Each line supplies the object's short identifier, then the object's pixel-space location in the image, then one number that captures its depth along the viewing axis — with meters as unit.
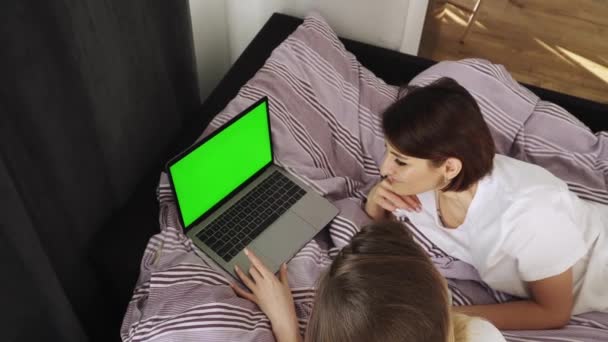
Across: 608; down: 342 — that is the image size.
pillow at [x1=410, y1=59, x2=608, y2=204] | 1.43
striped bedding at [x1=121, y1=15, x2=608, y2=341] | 1.04
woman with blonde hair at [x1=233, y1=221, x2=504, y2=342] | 0.70
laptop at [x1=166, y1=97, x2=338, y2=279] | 1.13
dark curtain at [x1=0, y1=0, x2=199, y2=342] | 0.84
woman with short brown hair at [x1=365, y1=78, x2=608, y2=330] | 1.04
